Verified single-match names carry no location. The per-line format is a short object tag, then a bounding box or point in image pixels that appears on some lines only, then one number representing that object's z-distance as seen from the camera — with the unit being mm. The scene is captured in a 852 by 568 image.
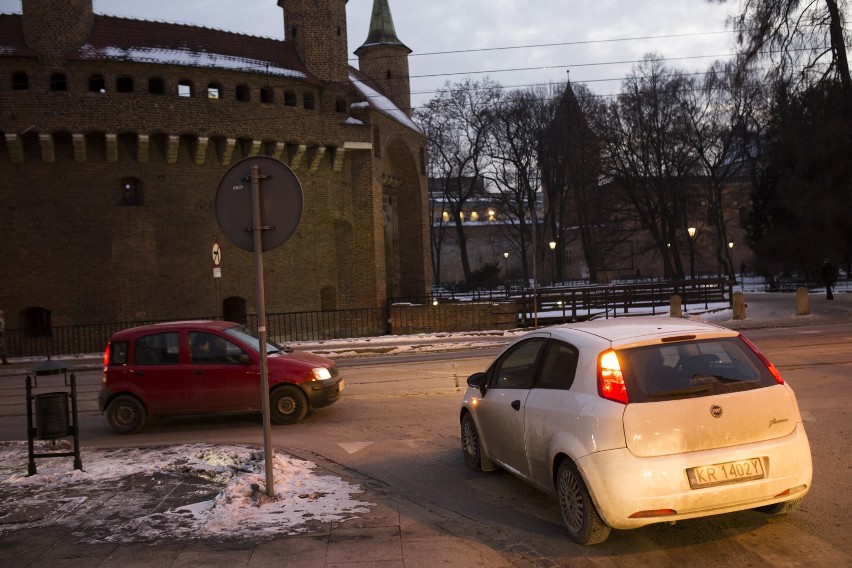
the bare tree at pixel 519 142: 55125
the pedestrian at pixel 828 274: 30000
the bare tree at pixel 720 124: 48562
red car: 10594
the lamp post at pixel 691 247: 47681
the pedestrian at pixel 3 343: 23594
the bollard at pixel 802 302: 25734
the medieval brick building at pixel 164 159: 28594
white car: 4859
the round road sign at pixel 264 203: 6426
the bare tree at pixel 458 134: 56406
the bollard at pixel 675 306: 26531
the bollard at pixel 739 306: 25578
